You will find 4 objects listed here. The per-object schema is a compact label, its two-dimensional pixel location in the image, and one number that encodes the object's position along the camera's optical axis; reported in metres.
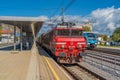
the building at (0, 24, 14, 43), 111.34
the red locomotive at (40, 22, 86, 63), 18.33
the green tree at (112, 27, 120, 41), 105.28
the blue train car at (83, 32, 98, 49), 38.41
